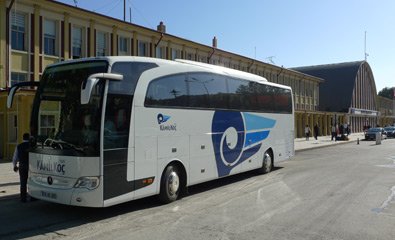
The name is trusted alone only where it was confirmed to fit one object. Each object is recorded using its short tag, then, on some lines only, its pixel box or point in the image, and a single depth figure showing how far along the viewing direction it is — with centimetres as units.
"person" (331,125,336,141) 4184
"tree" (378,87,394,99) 15288
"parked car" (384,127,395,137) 5222
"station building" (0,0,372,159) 1997
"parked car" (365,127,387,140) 4603
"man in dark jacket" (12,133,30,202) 968
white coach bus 781
